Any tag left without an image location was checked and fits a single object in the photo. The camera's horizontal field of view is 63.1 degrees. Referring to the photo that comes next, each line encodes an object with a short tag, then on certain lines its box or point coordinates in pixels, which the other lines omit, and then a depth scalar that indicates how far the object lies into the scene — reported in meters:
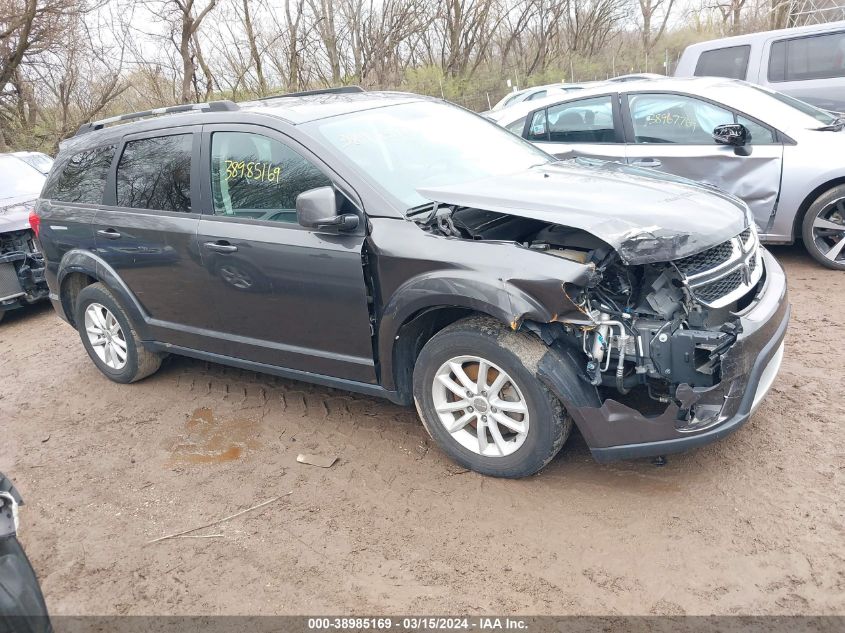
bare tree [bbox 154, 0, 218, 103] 15.41
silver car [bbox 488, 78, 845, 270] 5.63
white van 8.33
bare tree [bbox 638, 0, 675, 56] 30.78
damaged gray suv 2.94
